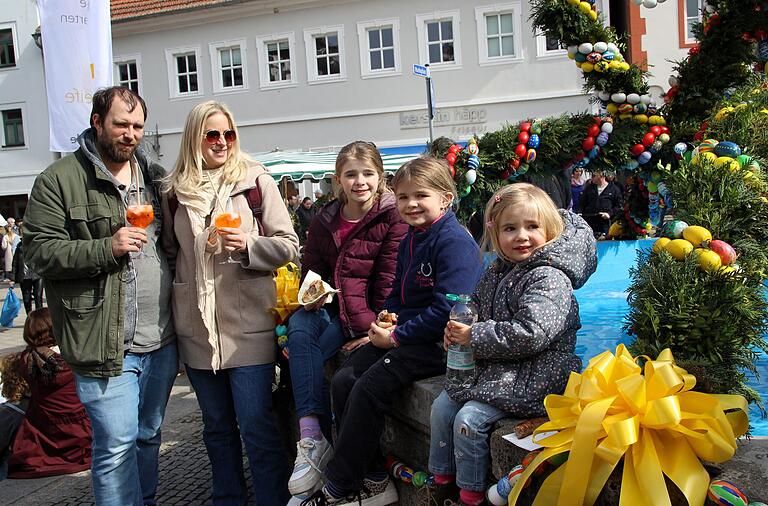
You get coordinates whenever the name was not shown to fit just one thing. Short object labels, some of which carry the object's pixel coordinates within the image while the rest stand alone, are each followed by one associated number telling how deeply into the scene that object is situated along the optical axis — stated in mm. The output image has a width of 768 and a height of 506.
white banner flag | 7621
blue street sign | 8750
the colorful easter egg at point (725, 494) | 1648
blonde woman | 3055
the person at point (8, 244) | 15645
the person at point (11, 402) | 4547
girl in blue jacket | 2822
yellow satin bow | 1742
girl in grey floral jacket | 2318
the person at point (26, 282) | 11305
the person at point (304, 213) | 14948
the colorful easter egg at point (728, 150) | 3055
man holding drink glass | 2773
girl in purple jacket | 3238
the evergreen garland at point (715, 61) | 4941
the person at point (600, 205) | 10984
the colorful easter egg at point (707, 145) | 3123
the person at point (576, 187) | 11877
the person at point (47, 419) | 4434
